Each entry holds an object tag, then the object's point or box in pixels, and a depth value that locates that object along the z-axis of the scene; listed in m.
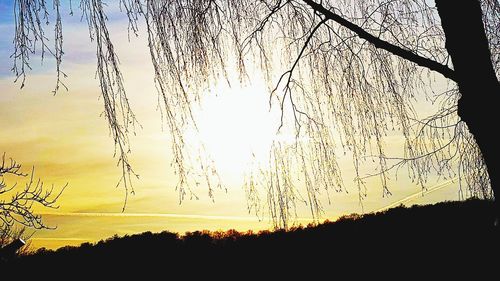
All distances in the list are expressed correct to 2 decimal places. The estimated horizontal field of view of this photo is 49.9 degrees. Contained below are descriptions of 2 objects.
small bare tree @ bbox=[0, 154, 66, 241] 8.81
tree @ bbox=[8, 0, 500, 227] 3.27
